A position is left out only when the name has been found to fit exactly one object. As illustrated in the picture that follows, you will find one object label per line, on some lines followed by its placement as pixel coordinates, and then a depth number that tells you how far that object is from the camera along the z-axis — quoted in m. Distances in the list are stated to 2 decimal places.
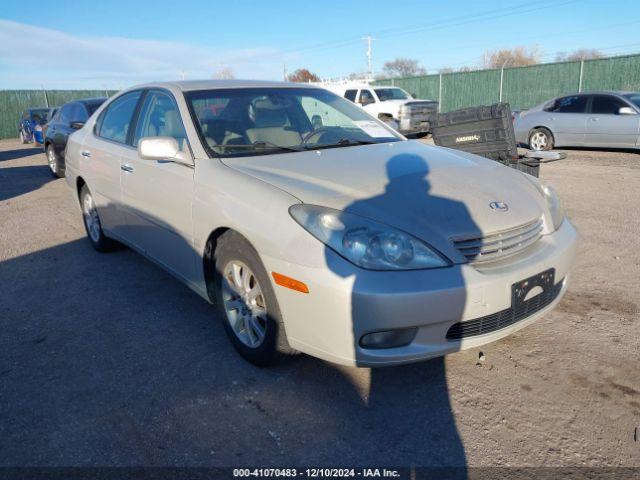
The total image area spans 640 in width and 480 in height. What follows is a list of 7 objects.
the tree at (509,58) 54.22
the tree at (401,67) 74.06
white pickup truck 17.11
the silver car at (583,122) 11.43
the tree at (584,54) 44.95
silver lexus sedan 2.38
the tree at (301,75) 64.44
